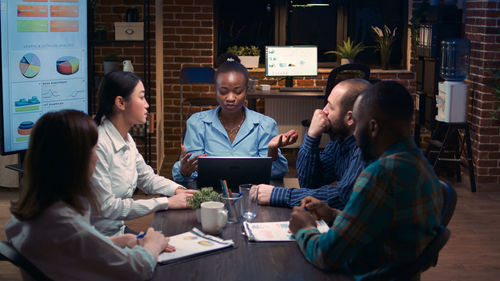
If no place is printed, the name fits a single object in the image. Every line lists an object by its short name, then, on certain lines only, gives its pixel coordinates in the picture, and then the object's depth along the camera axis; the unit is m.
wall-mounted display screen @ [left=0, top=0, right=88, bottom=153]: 2.70
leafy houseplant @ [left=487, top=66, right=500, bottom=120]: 5.12
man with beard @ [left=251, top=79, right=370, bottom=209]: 2.24
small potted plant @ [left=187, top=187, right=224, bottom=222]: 2.13
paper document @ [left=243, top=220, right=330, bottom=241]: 1.95
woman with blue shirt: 2.88
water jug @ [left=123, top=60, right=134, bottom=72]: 4.89
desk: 6.05
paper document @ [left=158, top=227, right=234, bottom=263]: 1.77
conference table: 1.65
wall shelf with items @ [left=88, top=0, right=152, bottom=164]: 5.01
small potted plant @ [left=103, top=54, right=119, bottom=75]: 4.95
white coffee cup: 1.98
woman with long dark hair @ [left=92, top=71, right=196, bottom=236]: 2.23
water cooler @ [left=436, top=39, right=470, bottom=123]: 5.23
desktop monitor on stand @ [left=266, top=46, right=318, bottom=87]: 6.51
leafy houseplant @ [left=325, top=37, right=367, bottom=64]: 6.64
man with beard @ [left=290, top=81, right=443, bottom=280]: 1.58
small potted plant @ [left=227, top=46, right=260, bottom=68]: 6.65
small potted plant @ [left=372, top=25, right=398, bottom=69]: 6.66
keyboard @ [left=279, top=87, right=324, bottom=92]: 6.28
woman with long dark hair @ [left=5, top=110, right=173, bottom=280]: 1.48
